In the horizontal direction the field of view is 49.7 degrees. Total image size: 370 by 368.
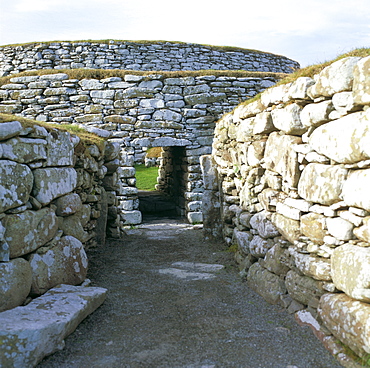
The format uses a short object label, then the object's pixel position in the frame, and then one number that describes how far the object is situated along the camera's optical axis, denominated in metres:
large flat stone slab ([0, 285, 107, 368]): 2.72
